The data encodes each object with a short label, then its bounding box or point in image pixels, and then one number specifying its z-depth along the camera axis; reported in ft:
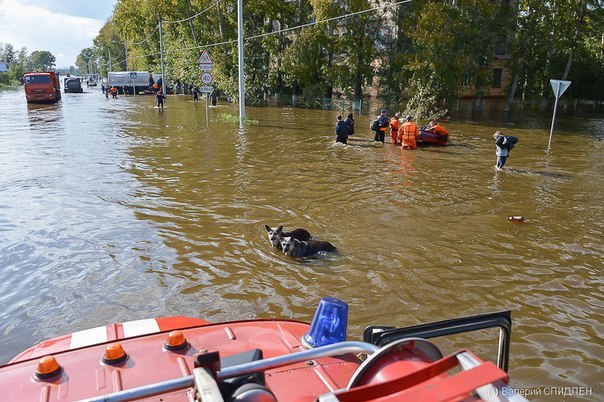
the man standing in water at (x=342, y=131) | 62.13
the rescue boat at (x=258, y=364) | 5.85
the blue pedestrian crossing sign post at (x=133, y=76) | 194.45
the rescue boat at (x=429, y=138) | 63.21
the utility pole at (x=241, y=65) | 75.73
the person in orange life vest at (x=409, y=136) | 60.29
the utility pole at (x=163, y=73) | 160.71
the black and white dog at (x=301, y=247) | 24.23
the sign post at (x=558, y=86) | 55.72
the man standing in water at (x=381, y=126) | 63.00
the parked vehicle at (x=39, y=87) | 127.03
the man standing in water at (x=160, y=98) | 112.93
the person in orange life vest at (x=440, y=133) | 63.87
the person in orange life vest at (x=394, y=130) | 63.67
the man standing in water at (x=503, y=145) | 45.70
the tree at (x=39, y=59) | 517.35
